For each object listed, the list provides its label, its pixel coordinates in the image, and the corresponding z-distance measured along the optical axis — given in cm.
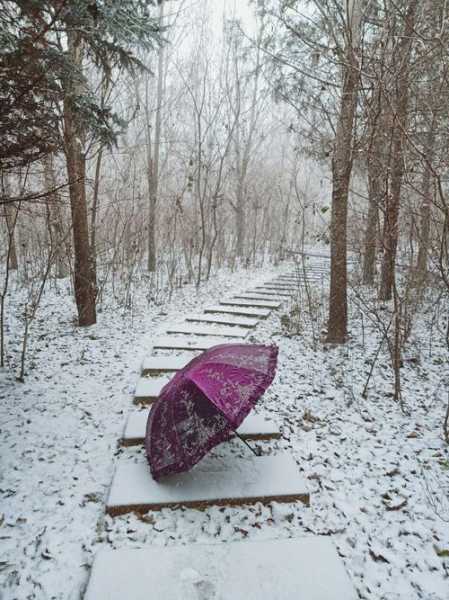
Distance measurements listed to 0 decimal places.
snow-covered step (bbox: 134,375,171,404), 295
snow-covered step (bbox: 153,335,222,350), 400
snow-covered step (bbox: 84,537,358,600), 145
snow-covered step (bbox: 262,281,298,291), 735
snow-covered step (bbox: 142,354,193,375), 343
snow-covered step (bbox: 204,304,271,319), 537
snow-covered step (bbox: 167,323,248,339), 446
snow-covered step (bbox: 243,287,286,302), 649
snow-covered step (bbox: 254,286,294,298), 683
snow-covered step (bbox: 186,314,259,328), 488
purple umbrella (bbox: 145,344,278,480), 174
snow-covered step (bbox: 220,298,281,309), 591
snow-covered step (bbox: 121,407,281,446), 243
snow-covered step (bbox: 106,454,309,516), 192
